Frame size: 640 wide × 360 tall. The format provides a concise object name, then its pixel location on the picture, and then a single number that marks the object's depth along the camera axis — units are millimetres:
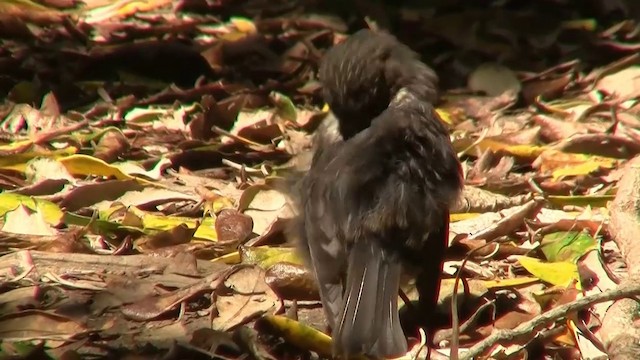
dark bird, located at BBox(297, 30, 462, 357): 7561
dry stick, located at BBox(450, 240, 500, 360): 6961
